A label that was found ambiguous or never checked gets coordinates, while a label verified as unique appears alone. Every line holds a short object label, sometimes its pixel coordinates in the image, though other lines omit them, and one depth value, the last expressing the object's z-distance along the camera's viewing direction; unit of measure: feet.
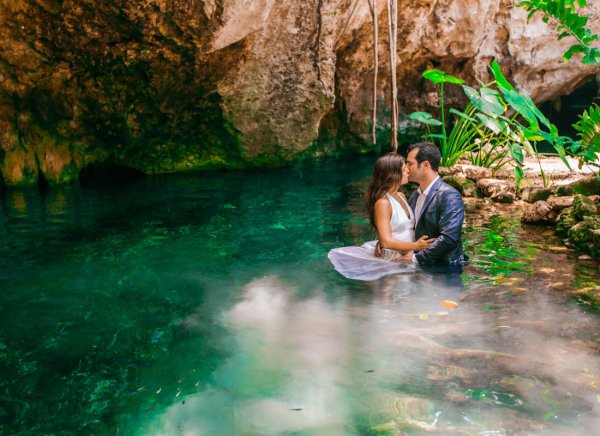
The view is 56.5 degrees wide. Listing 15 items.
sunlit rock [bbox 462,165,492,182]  31.53
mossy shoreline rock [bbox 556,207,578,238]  21.18
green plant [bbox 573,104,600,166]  21.84
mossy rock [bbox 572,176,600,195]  23.52
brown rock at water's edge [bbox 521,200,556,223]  23.38
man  16.07
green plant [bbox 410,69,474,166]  31.94
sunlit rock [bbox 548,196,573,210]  22.97
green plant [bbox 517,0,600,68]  21.03
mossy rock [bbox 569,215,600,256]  18.81
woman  16.46
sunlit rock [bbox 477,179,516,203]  28.17
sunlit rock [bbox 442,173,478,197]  29.66
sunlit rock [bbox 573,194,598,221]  20.93
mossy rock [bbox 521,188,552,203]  26.66
